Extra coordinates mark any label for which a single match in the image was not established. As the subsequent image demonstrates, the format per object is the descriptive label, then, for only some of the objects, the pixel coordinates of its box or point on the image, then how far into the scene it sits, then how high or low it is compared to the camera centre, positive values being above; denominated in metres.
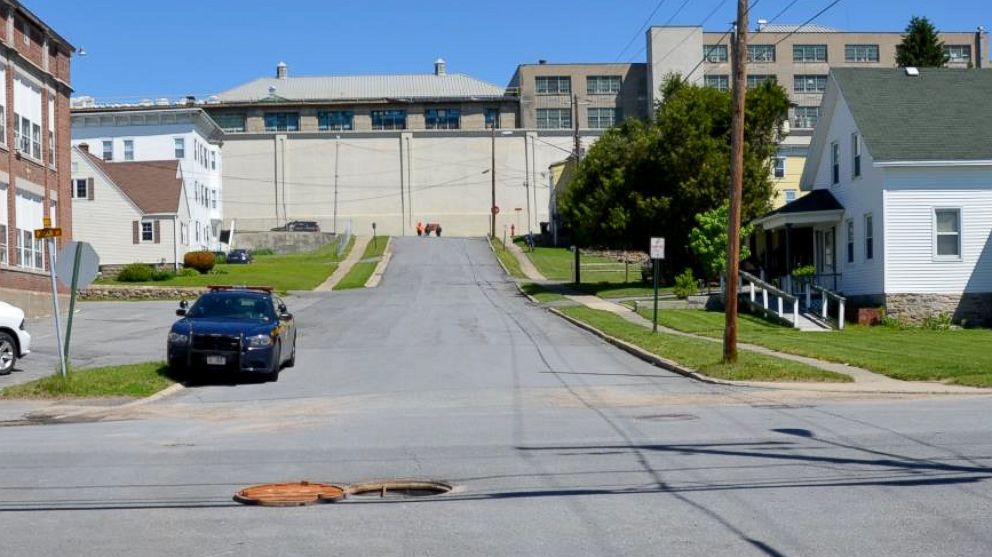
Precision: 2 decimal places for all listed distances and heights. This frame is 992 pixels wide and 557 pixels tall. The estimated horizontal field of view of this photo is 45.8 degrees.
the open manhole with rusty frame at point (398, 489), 10.46 -2.10
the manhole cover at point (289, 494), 10.00 -2.07
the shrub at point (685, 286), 44.34 -1.24
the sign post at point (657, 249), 31.34 +0.13
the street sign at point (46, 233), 20.97 +0.50
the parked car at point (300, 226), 97.31 +2.63
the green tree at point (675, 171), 50.38 +3.64
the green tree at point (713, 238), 44.31 +0.58
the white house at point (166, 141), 82.25 +8.50
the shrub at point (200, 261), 63.56 -0.12
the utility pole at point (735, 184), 22.66 +1.35
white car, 24.06 -1.60
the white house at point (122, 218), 69.00 +2.47
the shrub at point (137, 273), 59.44 -0.69
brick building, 40.12 +4.17
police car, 22.34 -1.57
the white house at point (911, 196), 37.09 +1.76
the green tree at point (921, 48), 75.38 +13.15
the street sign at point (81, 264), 19.77 -0.07
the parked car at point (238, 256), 76.56 +0.15
